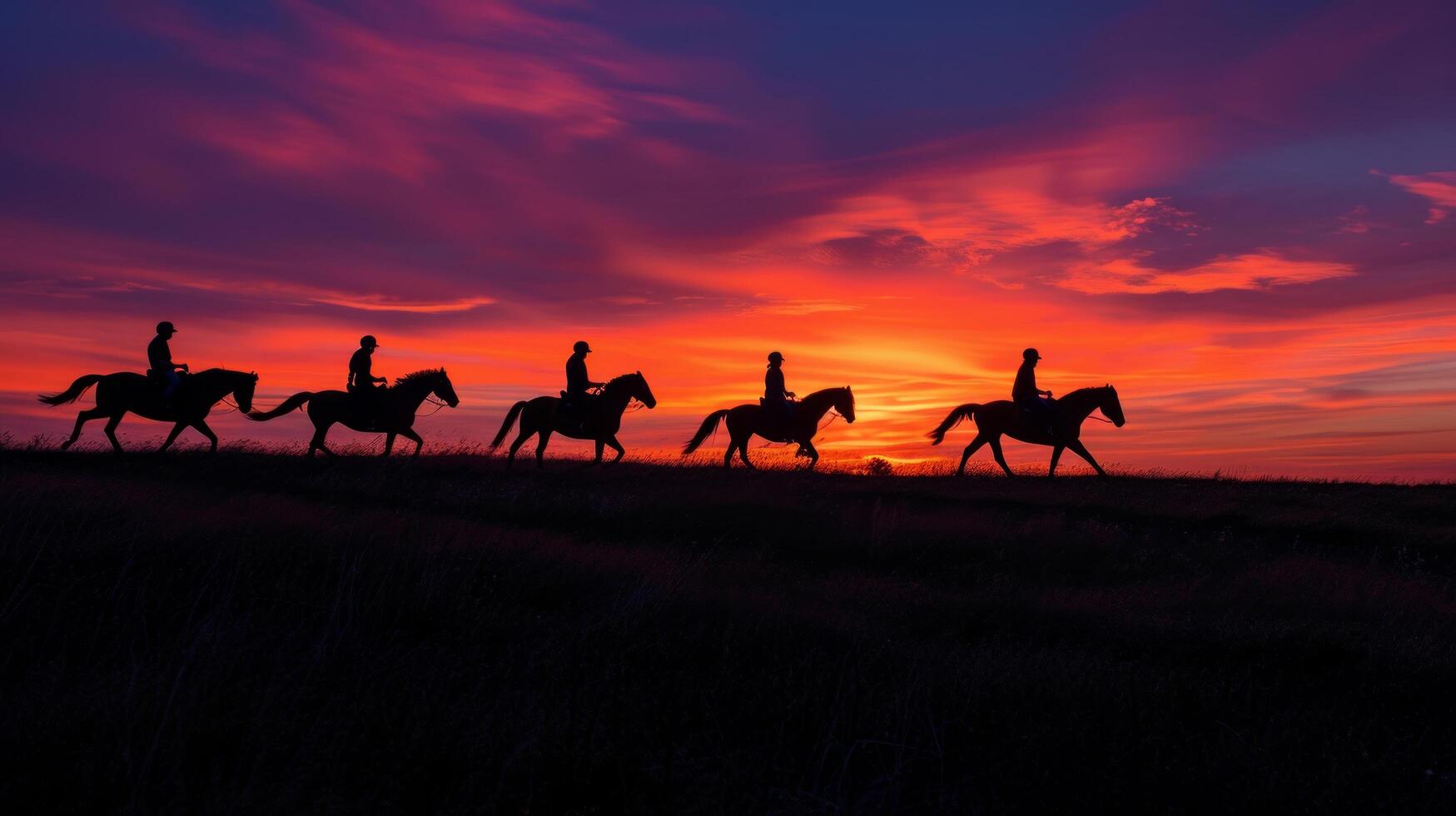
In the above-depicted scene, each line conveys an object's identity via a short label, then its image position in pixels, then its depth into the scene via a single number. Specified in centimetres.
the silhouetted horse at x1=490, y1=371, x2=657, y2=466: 2375
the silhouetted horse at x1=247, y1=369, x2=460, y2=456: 2353
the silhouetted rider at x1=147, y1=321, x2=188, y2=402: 2280
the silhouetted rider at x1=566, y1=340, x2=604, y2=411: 2347
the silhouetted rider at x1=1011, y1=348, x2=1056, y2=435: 2438
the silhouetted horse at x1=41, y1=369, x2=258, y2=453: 2327
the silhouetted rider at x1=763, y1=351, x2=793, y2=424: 2455
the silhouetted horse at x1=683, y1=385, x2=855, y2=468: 2489
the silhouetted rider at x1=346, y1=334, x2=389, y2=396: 2312
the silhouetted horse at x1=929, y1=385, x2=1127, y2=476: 2484
